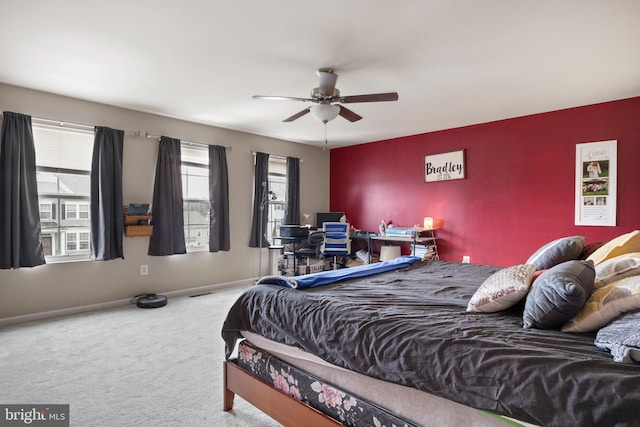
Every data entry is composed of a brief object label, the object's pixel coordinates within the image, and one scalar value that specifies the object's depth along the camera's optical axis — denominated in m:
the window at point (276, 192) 6.01
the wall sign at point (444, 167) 5.20
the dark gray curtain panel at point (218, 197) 5.10
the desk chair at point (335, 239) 5.85
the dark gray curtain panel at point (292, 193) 6.13
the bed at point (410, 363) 1.02
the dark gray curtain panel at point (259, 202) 5.60
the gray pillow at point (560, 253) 2.14
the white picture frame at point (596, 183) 4.01
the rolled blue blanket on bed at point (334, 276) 2.15
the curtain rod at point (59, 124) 3.77
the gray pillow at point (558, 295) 1.30
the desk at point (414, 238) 5.32
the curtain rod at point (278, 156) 5.94
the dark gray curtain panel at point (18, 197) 3.48
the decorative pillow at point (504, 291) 1.58
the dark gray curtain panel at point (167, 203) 4.53
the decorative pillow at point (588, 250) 2.32
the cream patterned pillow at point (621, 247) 1.94
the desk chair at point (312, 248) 5.58
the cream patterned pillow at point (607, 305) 1.24
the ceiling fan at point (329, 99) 3.02
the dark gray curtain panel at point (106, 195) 4.06
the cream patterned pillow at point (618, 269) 1.45
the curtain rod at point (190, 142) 4.52
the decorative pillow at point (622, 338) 1.03
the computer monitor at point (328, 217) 6.38
